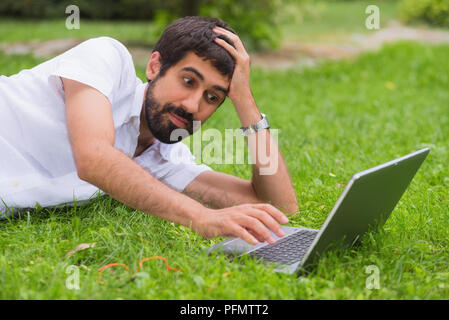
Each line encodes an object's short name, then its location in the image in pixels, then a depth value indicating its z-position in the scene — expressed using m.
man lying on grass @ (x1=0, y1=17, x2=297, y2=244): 2.26
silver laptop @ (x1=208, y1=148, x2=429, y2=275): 1.94
